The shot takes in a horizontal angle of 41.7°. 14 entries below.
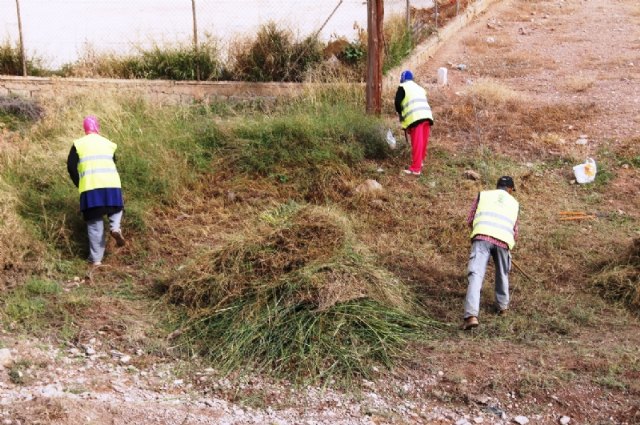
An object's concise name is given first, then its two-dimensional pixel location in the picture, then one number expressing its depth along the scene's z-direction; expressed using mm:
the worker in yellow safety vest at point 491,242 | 7172
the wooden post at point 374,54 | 11070
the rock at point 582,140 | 11196
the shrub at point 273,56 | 13141
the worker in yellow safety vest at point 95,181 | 8172
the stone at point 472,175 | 10289
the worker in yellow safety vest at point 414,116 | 10172
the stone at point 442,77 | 13547
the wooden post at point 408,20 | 15188
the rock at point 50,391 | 5815
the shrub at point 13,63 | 13633
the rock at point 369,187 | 9859
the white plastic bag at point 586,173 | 10211
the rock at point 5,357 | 6338
